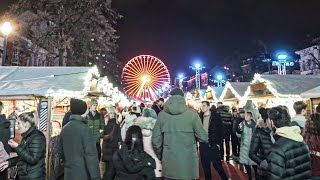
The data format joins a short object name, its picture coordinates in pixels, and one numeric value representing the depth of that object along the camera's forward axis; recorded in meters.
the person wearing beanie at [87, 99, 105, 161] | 6.37
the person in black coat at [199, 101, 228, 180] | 5.35
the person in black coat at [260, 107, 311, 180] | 2.57
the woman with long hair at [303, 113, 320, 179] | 2.93
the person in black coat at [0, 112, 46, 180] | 3.14
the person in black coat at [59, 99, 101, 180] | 3.15
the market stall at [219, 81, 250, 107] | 13.17
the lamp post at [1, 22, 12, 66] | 9.80
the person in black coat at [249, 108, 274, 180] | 3.53
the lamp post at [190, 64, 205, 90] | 32.39
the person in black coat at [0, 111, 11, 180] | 4.85
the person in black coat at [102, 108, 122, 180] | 5.31
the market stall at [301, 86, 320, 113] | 7.70
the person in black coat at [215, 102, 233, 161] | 8.23
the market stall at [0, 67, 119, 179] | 6.21
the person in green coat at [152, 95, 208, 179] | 3.24
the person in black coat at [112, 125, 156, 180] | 3.13
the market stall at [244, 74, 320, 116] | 9.53
